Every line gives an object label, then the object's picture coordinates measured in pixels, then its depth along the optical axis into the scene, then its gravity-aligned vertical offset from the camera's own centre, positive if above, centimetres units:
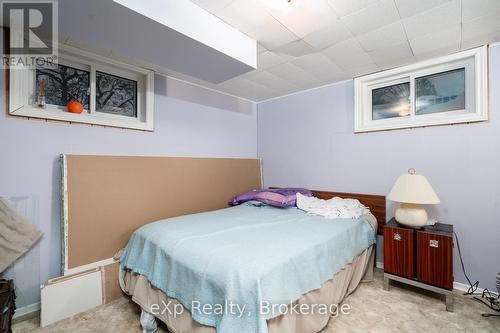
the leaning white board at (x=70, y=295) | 185 -113
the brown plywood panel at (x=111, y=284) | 215 -114
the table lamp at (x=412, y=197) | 209 -30
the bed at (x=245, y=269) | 125 -70
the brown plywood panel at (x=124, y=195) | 212 -33
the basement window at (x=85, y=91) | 200 +78
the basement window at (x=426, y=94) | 225 +84
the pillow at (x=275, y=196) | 287 -42
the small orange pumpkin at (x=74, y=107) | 218 +58
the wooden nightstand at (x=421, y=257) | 196 -86
